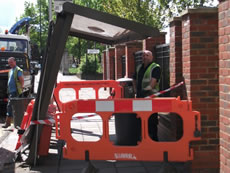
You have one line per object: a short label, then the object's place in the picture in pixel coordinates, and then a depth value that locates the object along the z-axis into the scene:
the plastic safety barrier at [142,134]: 4.50
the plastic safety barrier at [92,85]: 8.63
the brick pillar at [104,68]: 22.16
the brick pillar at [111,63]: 19.11
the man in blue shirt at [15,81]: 9.63
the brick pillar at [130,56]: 12.58
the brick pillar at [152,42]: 9.18
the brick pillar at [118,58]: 15.95
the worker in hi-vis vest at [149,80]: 6.05
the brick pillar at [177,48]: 5.94
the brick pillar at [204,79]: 5.00
